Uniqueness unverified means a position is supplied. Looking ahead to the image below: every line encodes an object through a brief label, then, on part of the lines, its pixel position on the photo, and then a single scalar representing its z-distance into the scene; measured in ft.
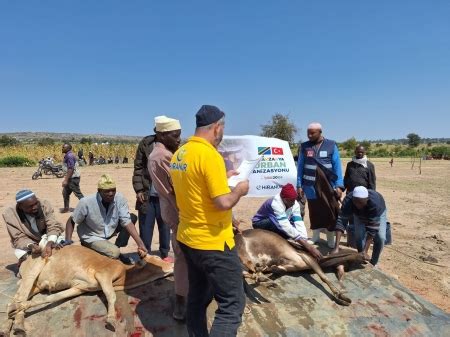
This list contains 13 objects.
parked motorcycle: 74.64
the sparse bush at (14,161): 104.73
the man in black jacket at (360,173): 25.20
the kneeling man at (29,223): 17.42
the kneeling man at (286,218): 18.22
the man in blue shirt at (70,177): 36.01
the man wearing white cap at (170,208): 13.05
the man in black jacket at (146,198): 19.34
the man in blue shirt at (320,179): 22.06
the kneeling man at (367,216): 20.06
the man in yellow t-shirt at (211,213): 9.61
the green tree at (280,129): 108.17
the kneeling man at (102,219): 17.42
